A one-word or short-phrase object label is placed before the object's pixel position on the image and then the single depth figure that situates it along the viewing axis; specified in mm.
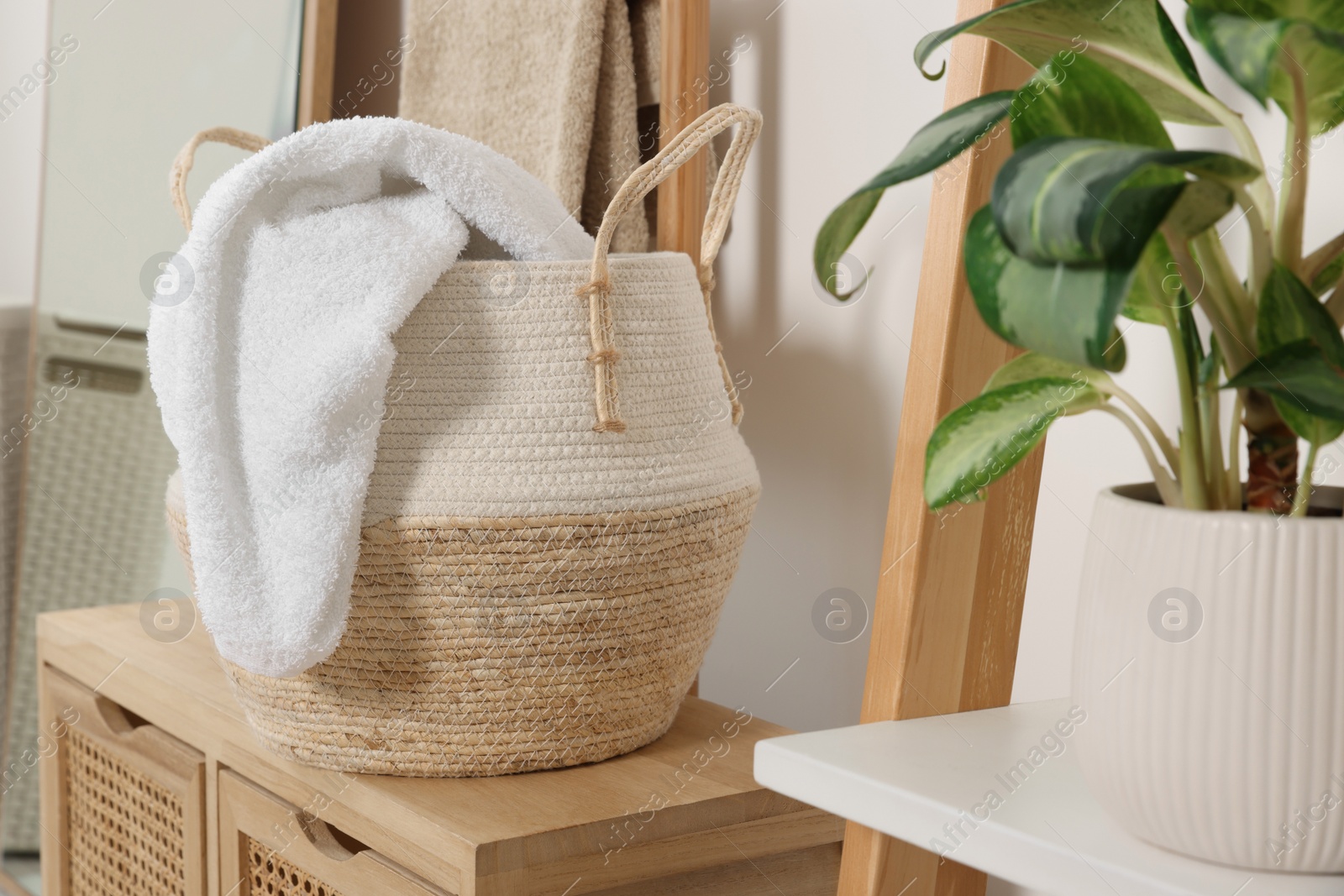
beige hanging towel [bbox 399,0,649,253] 2008
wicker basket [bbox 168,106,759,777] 1724
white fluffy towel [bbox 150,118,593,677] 1713
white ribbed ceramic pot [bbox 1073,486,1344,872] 1422
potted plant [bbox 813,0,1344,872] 1291
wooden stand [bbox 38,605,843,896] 1711
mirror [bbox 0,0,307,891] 2343
